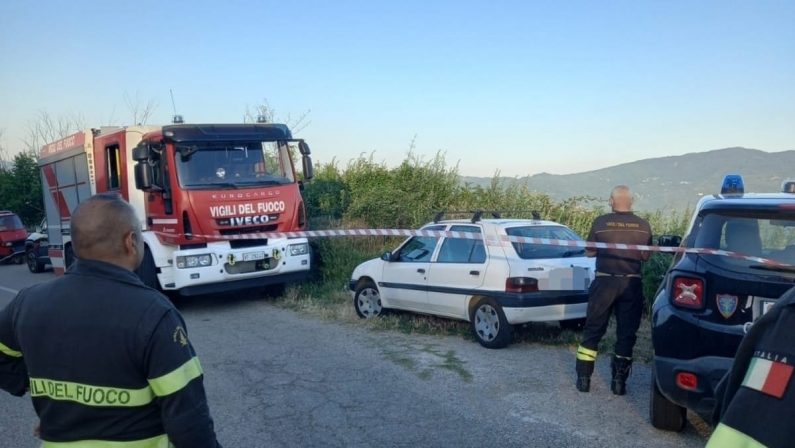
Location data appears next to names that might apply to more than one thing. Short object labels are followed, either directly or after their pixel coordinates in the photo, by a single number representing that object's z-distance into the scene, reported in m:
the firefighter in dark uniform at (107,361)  2.19
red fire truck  10.52
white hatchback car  7.71
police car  4.27
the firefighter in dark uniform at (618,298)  6.05
